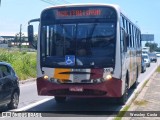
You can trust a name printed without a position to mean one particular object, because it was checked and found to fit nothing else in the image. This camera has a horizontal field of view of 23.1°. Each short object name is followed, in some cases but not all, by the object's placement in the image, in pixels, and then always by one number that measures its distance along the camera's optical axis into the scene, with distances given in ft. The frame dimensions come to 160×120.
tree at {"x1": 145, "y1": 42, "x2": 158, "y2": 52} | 506.97
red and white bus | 38.04
